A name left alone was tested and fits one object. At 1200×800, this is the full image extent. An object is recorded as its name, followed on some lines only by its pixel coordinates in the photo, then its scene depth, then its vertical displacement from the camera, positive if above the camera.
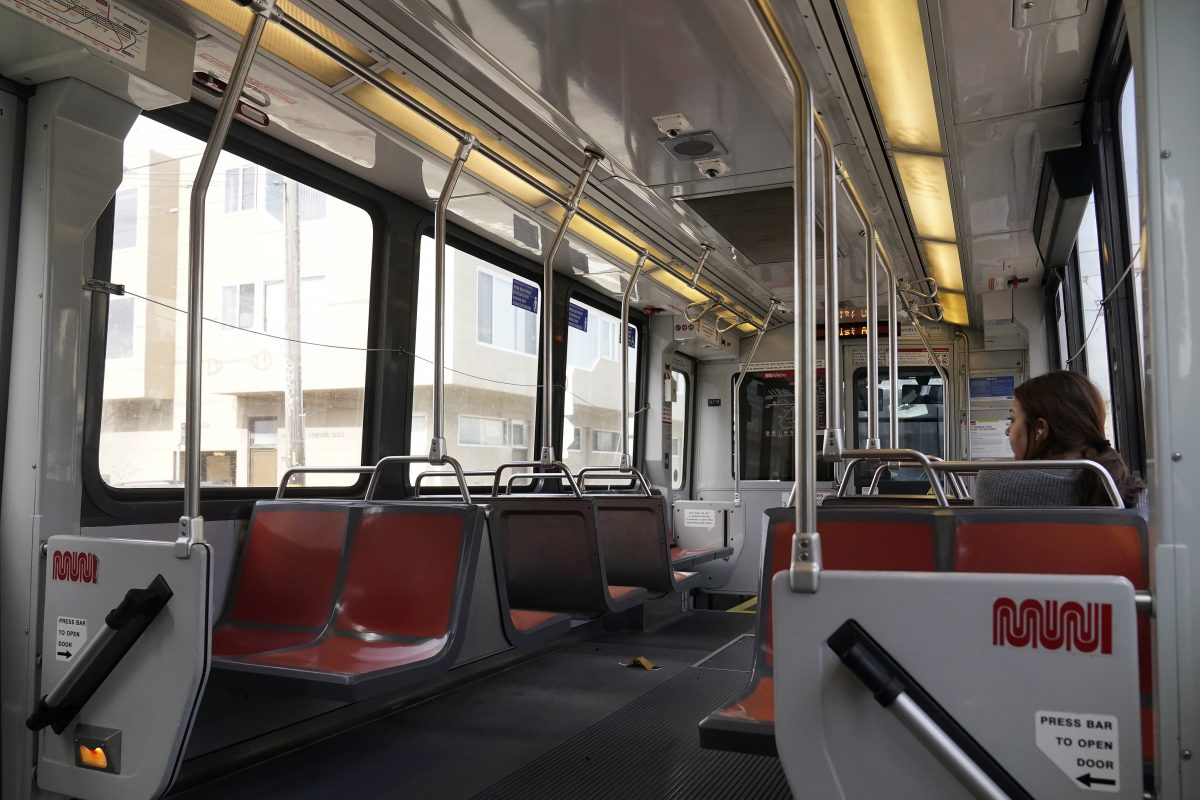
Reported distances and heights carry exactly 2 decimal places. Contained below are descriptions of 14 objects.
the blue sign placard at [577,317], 6.99 +1.06
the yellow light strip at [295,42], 2.84 +1.40
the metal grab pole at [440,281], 3.45 +0.66
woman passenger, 2.74 +0.02
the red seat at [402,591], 3.07 -0.52
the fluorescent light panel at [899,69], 3.12 +1.49
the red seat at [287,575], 3.49 -0.50
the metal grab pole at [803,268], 1.60 +0.36
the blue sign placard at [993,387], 8.17 +0.63
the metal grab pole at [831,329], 2.09 +0.30
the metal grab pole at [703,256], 5.77 +1.27
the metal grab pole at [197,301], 2.31 +0.38
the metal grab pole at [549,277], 4.05 +0.80
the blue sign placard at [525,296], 6.08 +1.06
